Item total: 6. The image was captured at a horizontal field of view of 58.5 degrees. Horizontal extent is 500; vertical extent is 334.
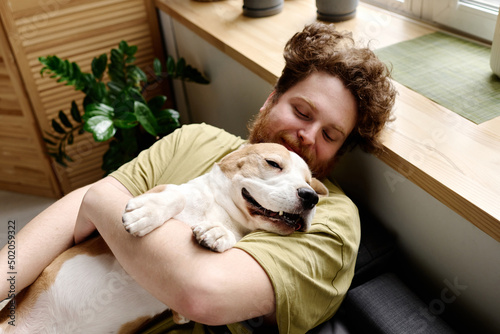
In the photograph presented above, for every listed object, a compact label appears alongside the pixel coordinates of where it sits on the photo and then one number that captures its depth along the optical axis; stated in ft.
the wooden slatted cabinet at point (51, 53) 7.15
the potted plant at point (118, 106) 5.99
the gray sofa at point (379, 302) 3.40
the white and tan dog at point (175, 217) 3.28
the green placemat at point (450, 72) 4.35
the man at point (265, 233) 2.89
